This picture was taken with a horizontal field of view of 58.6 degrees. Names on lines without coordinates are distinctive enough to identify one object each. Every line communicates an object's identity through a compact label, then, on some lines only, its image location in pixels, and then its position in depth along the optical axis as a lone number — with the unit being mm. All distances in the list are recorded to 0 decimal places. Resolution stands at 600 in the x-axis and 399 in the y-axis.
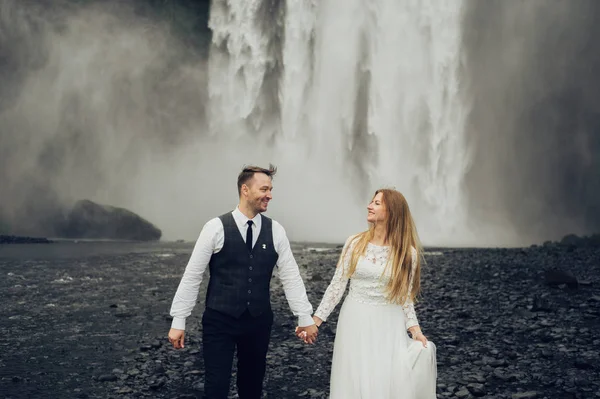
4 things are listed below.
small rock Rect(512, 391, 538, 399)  8961
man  5734
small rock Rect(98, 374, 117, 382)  10141
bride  5805
